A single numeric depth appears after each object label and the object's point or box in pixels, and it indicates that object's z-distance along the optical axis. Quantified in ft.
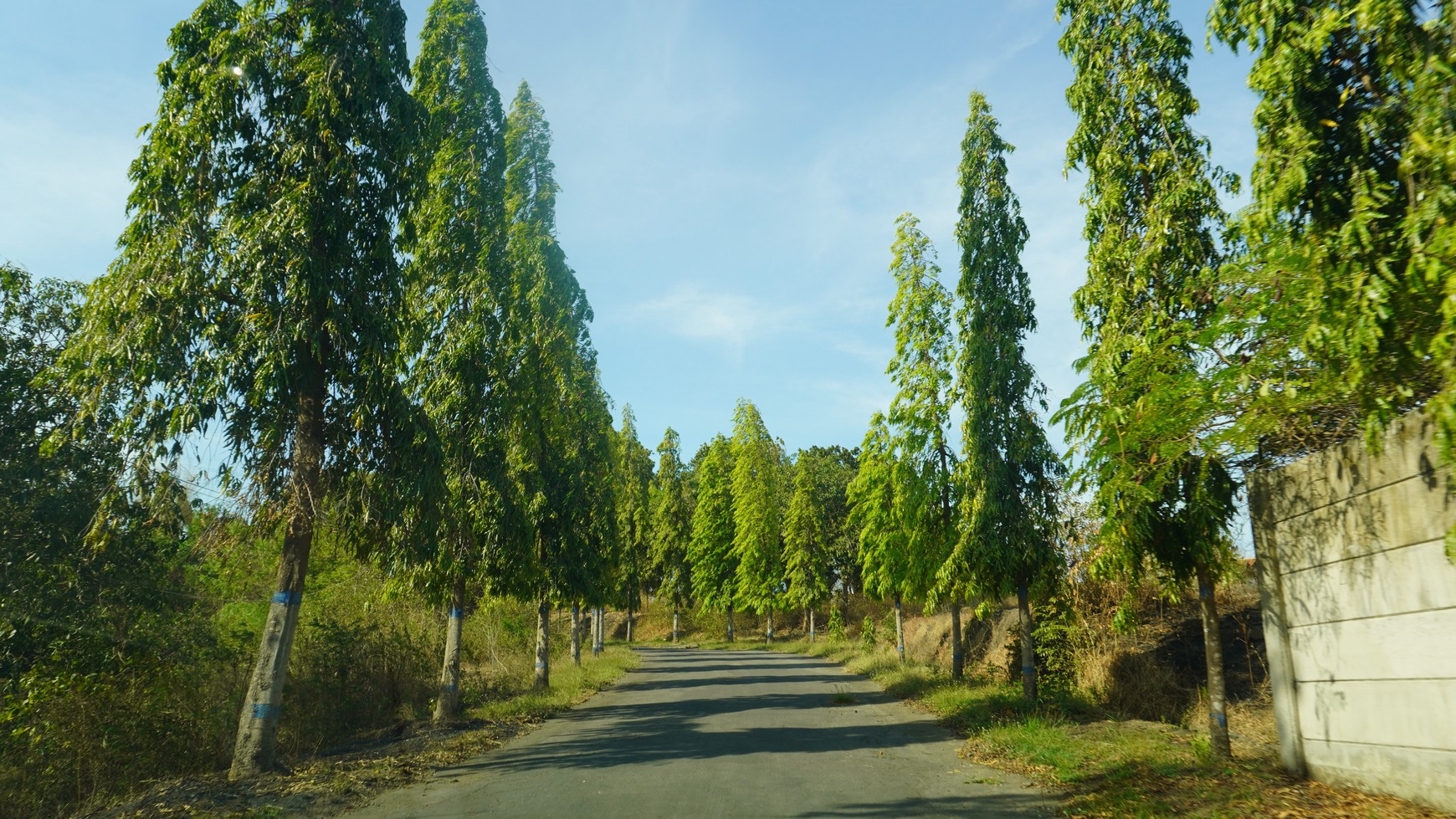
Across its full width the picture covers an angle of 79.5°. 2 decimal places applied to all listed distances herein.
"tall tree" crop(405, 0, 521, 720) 56.08
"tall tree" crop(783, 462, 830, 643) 153.48
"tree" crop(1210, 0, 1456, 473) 16.80
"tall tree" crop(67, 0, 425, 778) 33.12
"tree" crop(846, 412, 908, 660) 76.38
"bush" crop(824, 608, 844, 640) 151.53
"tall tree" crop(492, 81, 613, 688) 67.41
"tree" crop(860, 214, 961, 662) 68.39
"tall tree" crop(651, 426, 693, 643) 186.50
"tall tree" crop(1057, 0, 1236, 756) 29.25
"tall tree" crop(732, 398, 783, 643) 160.45
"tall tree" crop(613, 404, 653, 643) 170.30
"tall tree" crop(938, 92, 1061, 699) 56.54
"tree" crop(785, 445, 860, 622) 181.68
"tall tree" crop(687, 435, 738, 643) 173.37
